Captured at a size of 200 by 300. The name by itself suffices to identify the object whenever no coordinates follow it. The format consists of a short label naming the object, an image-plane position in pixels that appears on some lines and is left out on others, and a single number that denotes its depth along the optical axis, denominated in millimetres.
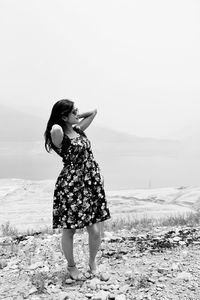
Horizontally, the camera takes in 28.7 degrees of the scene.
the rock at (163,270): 5770
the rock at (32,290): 5249
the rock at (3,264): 6488
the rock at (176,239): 7391
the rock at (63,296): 4991
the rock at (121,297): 4924
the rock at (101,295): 4965
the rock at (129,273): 5670
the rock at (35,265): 6207
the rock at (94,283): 5277
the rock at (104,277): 5493
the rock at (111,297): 4988
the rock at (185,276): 5545
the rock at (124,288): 5164
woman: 5215
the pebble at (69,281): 5477
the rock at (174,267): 5874
